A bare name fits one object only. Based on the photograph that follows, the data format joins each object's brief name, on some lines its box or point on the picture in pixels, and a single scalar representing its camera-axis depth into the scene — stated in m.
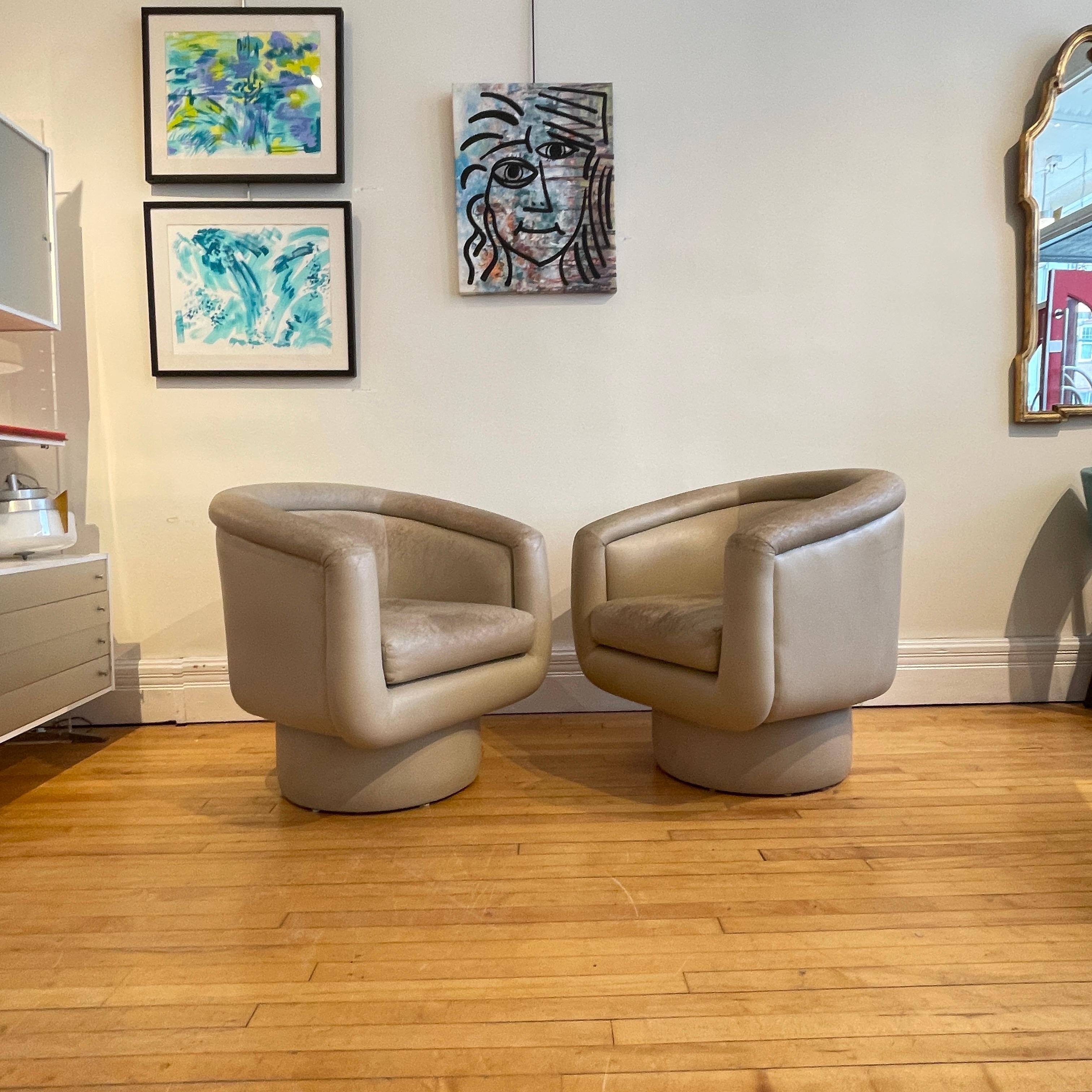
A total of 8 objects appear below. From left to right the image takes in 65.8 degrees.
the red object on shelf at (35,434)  2.41
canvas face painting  2.95
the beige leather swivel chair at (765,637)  1.95
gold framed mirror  2.99
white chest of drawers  2.24
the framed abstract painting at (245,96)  2.90
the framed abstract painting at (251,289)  2.94
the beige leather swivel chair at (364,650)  1.89
